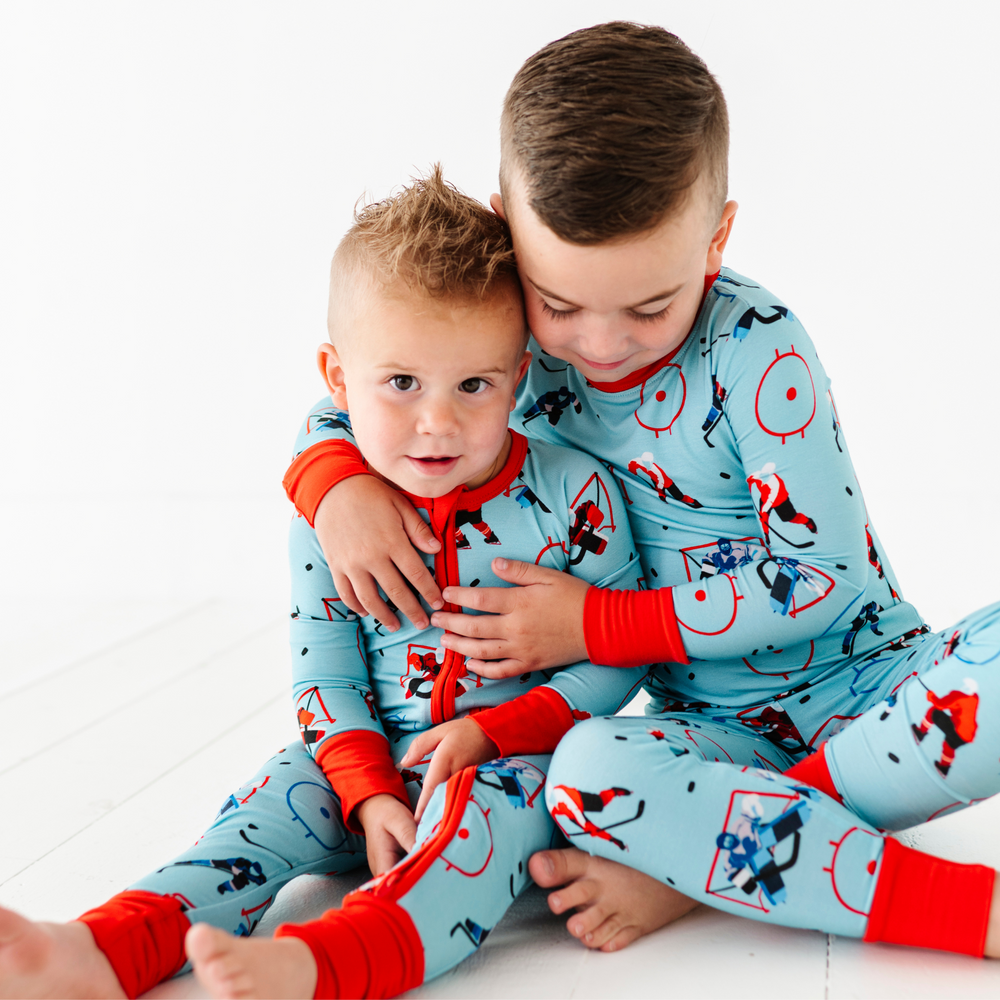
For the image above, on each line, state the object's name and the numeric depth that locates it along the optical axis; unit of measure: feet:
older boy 2.50
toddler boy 2.33
